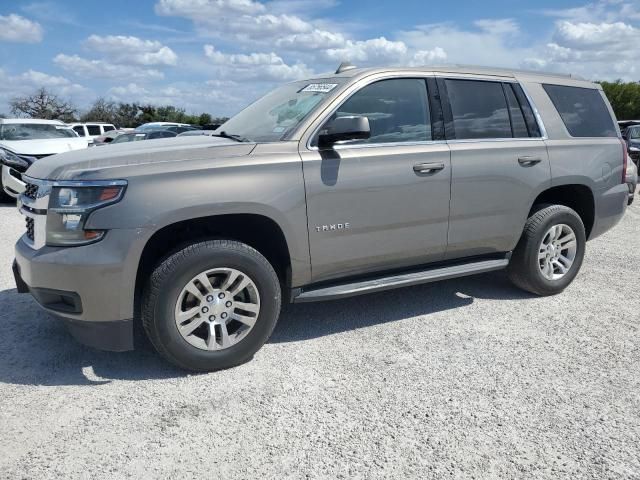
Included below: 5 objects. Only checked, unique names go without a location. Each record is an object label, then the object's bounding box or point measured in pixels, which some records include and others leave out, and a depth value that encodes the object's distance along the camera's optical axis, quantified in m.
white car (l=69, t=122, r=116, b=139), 26.48
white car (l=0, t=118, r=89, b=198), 9.91
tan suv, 3.16
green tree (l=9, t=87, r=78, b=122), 46.88
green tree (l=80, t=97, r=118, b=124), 51.28
